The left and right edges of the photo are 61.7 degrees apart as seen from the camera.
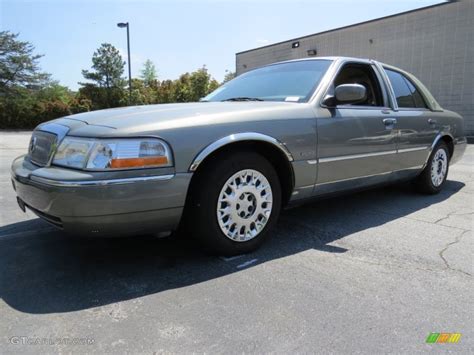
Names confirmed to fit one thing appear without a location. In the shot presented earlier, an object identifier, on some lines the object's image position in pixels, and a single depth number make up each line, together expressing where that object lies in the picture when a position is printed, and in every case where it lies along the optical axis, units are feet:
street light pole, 72.90
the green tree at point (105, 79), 118.73
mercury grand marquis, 8.04
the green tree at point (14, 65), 100.94
